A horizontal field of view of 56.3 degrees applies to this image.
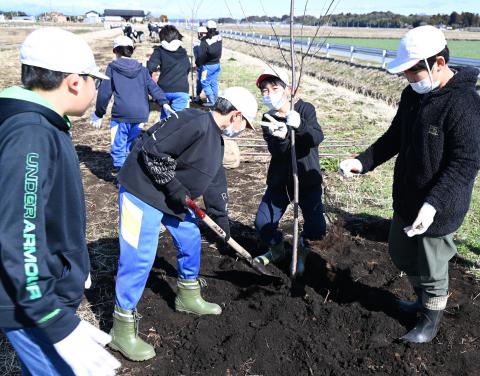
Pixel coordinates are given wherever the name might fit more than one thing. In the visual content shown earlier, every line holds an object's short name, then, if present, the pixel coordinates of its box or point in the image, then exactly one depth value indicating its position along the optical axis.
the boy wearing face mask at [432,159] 2.56
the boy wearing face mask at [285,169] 3.50
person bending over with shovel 2.84
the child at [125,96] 6.06
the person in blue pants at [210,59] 10.12
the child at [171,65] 8.02
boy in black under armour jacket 1.51
